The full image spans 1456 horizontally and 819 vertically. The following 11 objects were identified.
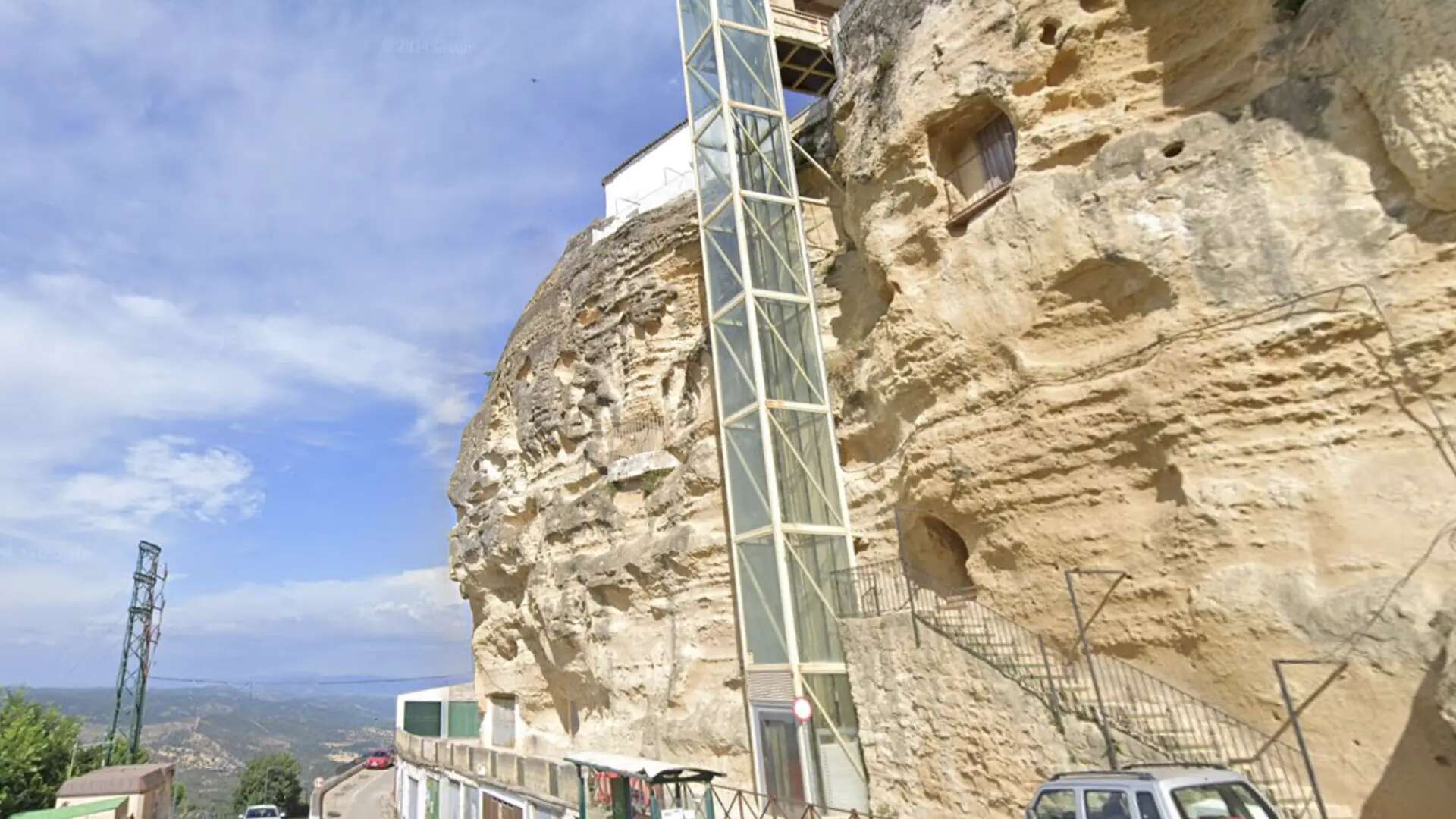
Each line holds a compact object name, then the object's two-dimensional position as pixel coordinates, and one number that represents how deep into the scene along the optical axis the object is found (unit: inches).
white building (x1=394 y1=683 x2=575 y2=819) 789.2
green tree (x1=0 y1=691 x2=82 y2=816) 1147.9
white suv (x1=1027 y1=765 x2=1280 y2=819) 244.5
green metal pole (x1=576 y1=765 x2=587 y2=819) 594.2
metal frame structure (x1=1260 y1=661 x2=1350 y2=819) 297.3
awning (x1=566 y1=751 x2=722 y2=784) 483.2
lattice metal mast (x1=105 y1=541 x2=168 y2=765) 1930.4
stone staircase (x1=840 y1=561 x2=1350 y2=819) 350.9
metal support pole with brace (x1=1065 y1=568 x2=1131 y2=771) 353.1
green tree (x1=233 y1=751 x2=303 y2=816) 2096.5
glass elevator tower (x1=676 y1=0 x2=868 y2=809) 619.8
